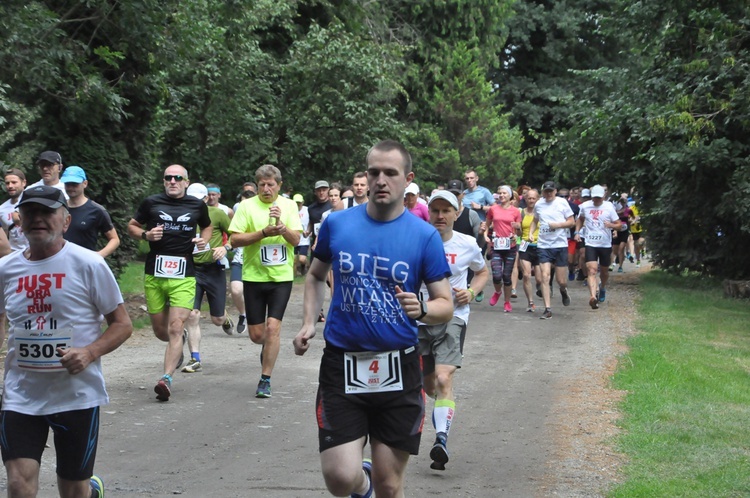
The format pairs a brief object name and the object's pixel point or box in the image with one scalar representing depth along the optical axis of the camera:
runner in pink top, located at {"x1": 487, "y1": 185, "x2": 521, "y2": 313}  18.93
